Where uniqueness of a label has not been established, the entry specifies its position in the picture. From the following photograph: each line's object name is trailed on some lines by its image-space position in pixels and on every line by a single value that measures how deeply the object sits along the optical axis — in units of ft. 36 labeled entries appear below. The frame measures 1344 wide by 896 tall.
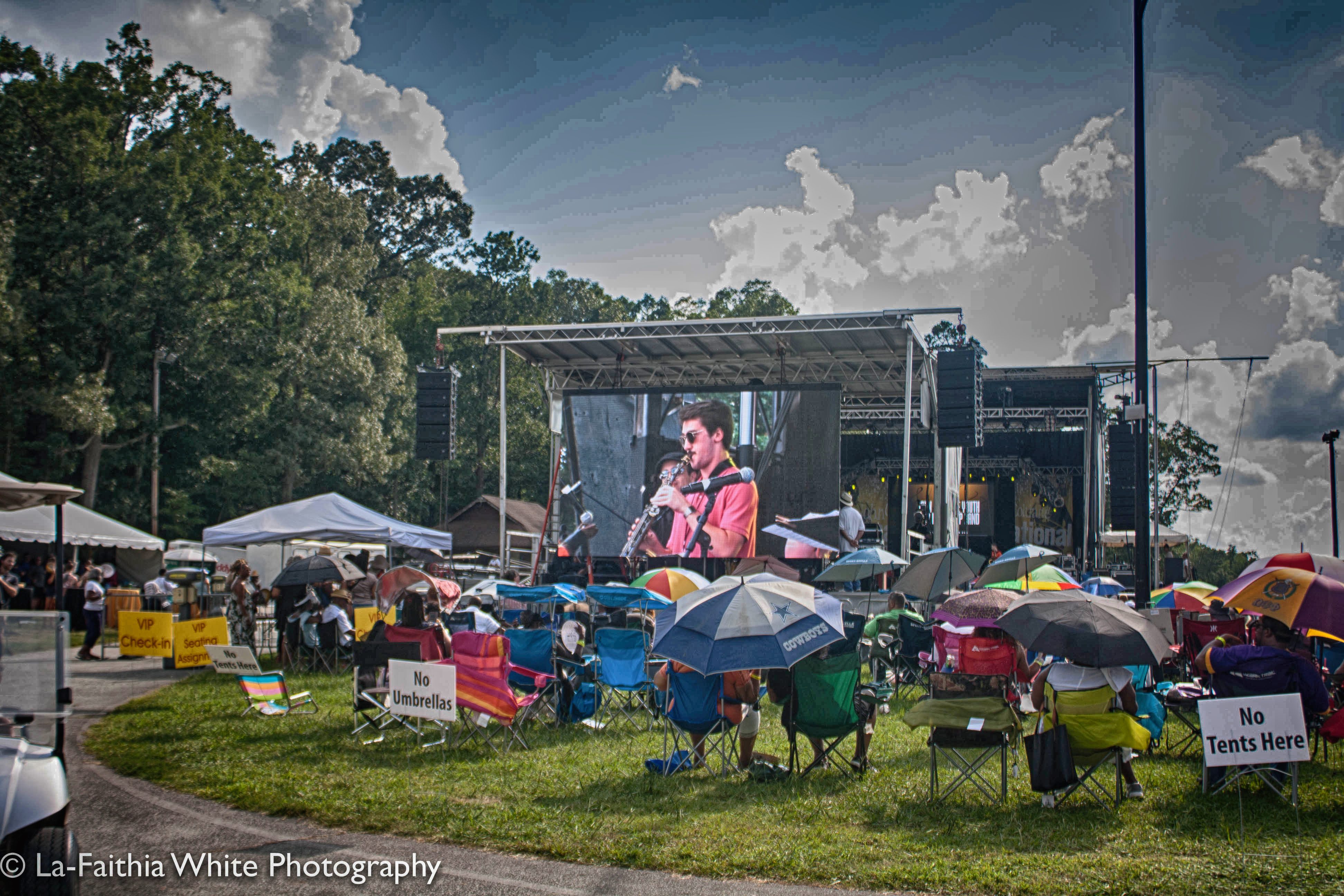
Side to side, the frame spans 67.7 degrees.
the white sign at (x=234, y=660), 31.55
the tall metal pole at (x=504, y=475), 64.90
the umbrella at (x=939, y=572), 39.91
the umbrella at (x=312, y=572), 45.06
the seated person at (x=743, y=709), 23.70
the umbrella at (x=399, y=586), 42.98
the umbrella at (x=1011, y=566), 39.52
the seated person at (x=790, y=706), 23.44
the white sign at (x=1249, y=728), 19.11
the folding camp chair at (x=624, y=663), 29.27
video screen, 62.08
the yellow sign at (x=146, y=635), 43.24
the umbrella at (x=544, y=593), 36.88
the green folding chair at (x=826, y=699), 22.80
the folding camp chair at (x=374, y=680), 27.27
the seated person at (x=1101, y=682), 20.40
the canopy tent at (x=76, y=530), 53.93
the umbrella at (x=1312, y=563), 26.73
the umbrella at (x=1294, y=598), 22.77
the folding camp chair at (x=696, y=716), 23.43
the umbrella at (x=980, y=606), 26.48
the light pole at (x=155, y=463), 83.76
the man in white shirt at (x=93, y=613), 48.73
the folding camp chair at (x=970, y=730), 20.42
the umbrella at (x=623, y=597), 36.11
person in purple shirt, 21.38
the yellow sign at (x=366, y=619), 42.06
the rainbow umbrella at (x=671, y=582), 39.37
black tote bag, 19.69
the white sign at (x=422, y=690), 24.25
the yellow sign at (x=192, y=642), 41.09
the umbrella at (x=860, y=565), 42.65
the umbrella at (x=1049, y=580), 38.42
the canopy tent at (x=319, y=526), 48.75
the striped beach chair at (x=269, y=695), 30.89
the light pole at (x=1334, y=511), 67.67
